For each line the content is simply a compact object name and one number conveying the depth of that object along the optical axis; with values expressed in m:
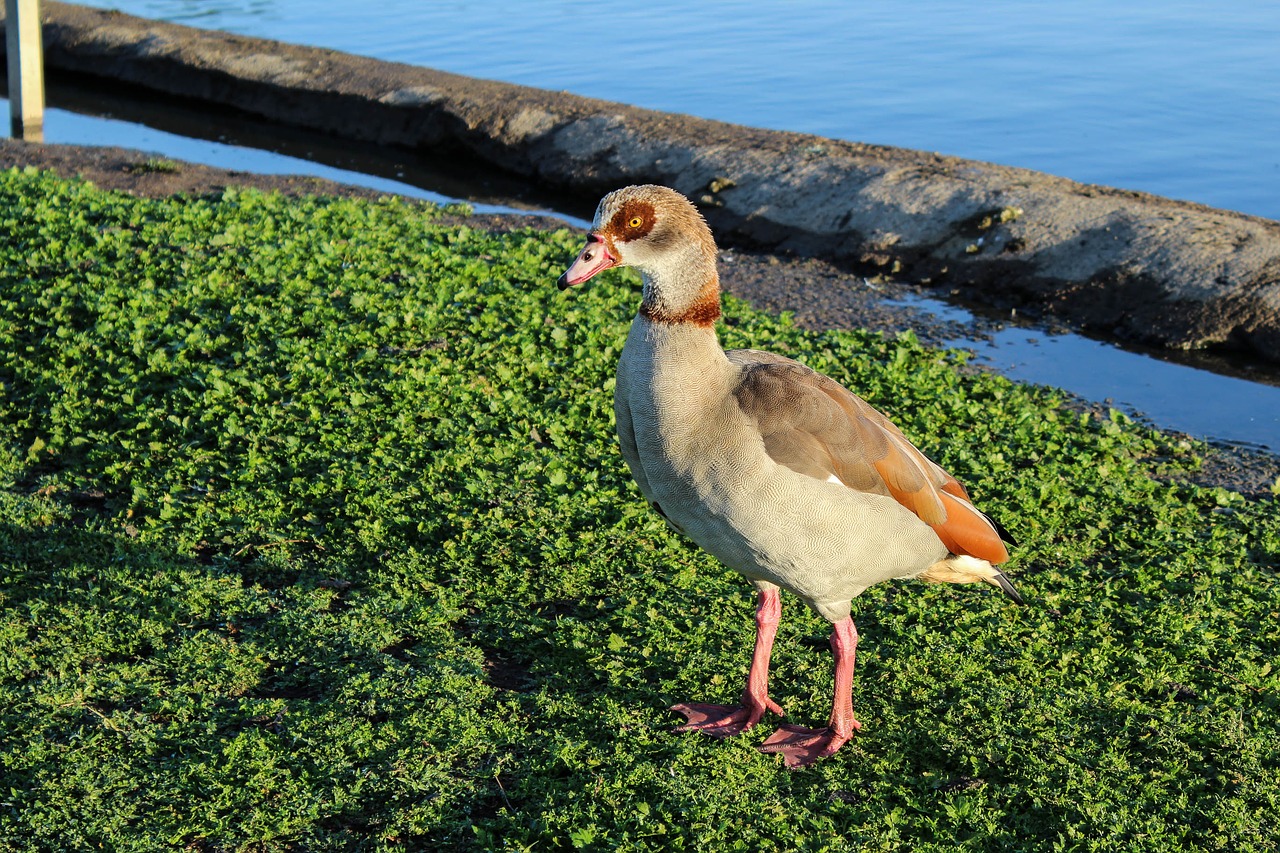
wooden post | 13.45
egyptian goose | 3.78
